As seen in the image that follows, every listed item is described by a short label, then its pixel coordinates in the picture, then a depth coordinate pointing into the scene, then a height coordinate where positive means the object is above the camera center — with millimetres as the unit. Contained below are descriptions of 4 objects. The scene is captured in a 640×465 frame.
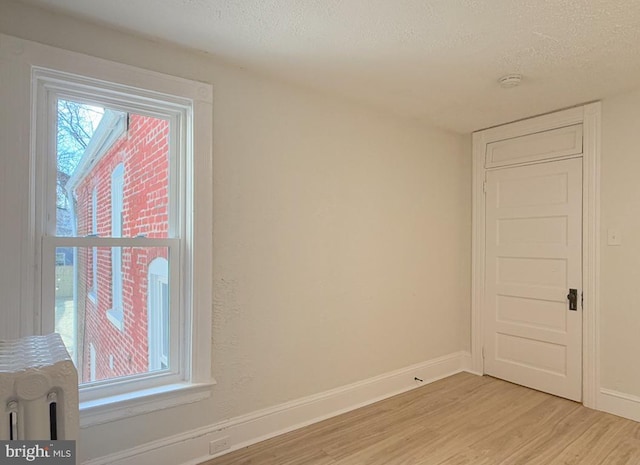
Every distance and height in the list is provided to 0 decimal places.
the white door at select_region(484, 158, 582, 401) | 3146 -367
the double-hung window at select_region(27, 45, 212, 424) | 1961 +8
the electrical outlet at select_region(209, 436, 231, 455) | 2301 -1282
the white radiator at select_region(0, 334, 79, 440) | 1077 -474
